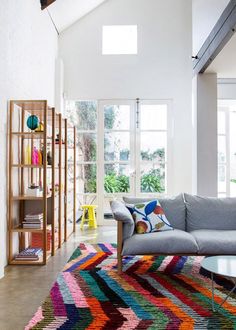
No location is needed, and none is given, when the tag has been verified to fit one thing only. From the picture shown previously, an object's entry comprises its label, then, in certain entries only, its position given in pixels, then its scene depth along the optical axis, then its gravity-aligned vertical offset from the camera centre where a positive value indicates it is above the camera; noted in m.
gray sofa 3.27 -0.70
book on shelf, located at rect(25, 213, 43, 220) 4.00 -0.60
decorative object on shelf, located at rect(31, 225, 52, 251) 4.37 -0.97
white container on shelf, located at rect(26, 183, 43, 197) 4.05 -0.31
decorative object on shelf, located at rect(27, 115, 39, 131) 4.10 +0.53
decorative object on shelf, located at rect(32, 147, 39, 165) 4.13 +0.10
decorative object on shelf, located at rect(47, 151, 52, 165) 4.43 +0.10
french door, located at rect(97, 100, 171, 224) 6.66 +0.31
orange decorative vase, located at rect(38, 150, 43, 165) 4.16 +0.10
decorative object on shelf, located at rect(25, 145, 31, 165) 4.30 +0.13
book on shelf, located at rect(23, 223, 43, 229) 3.99 -0.71
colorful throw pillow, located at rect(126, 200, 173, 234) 3.61 -0.56
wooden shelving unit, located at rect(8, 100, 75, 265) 3.91 -0.23
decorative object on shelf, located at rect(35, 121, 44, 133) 4.18 +0.48
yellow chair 6.28 -0.92
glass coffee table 2.42 -0.76
